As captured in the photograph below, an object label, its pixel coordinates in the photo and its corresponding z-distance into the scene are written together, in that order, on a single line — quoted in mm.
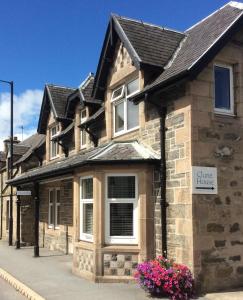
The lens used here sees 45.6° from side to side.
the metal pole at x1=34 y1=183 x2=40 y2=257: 10590
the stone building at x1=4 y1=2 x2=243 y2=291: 6263
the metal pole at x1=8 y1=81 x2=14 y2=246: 13876
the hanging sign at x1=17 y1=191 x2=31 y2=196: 12080
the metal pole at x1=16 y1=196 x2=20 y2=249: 12723
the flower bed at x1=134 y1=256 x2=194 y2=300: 5807
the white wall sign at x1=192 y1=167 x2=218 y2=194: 6199
